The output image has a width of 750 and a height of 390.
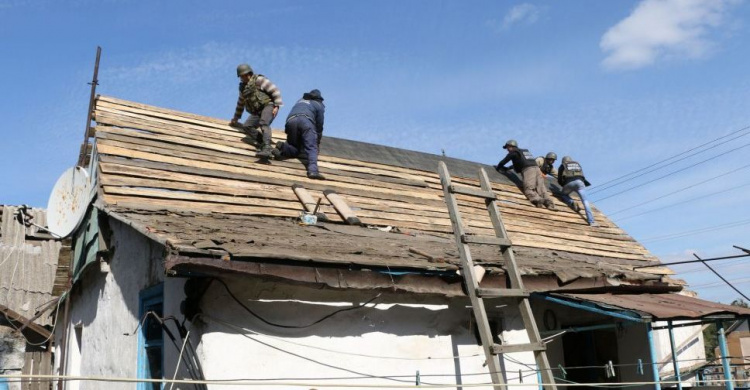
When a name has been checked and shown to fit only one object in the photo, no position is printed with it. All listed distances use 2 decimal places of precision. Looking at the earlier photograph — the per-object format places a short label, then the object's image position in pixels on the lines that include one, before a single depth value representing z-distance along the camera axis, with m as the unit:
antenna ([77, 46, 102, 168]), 14.32
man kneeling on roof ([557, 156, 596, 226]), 14.42
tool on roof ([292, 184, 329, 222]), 8.80
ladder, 6.20
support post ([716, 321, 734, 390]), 7.88
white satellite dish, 9.23
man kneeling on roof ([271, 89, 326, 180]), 10.57
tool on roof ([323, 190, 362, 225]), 9.02
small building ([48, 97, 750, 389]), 6.22
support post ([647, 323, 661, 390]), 7.54
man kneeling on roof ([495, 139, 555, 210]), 13.84
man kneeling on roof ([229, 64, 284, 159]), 10.98
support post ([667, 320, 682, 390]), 7.48
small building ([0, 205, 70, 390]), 13.39
